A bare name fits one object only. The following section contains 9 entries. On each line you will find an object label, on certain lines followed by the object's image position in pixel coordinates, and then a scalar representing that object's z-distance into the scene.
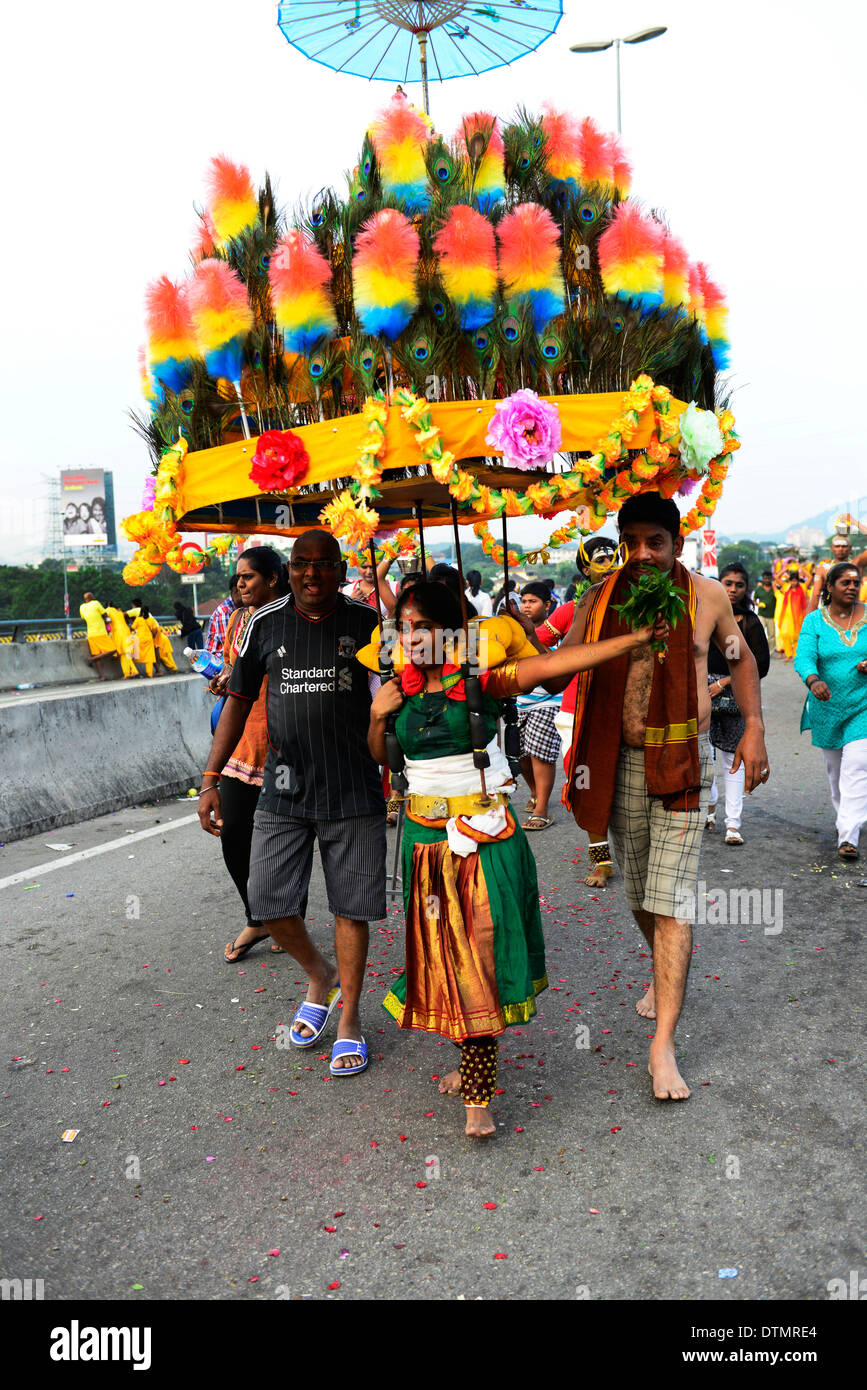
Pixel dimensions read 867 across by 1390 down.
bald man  4.15
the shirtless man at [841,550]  11.80
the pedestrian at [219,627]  6.04
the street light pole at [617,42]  21.70
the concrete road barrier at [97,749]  8.14
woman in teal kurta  6.86
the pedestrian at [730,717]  7.34
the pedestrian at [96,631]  19.98
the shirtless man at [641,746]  3.85
